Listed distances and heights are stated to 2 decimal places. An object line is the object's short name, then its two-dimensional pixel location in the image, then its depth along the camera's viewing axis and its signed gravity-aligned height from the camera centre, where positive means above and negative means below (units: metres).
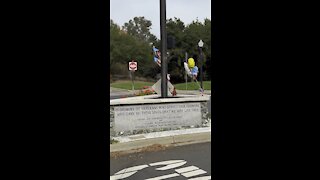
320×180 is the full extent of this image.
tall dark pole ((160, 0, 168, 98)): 8.18 +1.04
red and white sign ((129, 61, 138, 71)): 24.30 +1.70
